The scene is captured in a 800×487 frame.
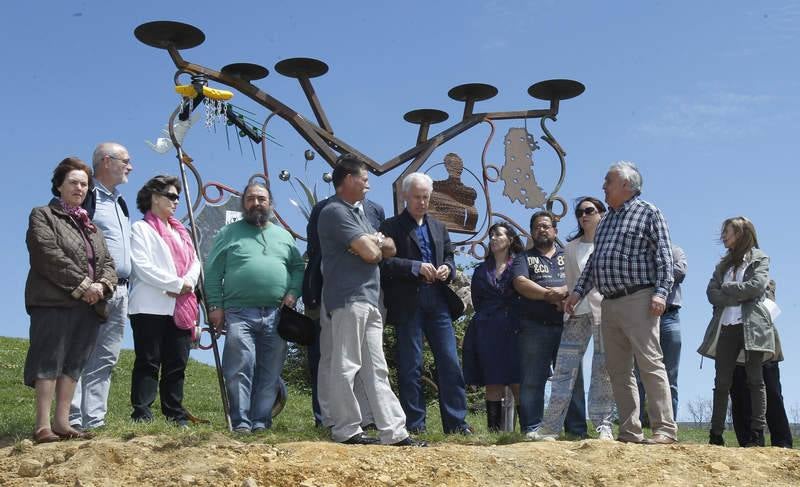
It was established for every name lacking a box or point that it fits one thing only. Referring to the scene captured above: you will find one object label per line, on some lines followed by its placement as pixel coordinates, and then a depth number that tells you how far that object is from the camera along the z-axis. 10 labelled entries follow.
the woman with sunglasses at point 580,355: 6.88
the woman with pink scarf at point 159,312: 6.52
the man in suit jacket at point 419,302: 6.55
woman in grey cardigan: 7.34
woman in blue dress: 7.36
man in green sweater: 6.50
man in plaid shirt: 6.39
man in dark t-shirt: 6.99
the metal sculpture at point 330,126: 8.11
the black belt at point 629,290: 6.42
